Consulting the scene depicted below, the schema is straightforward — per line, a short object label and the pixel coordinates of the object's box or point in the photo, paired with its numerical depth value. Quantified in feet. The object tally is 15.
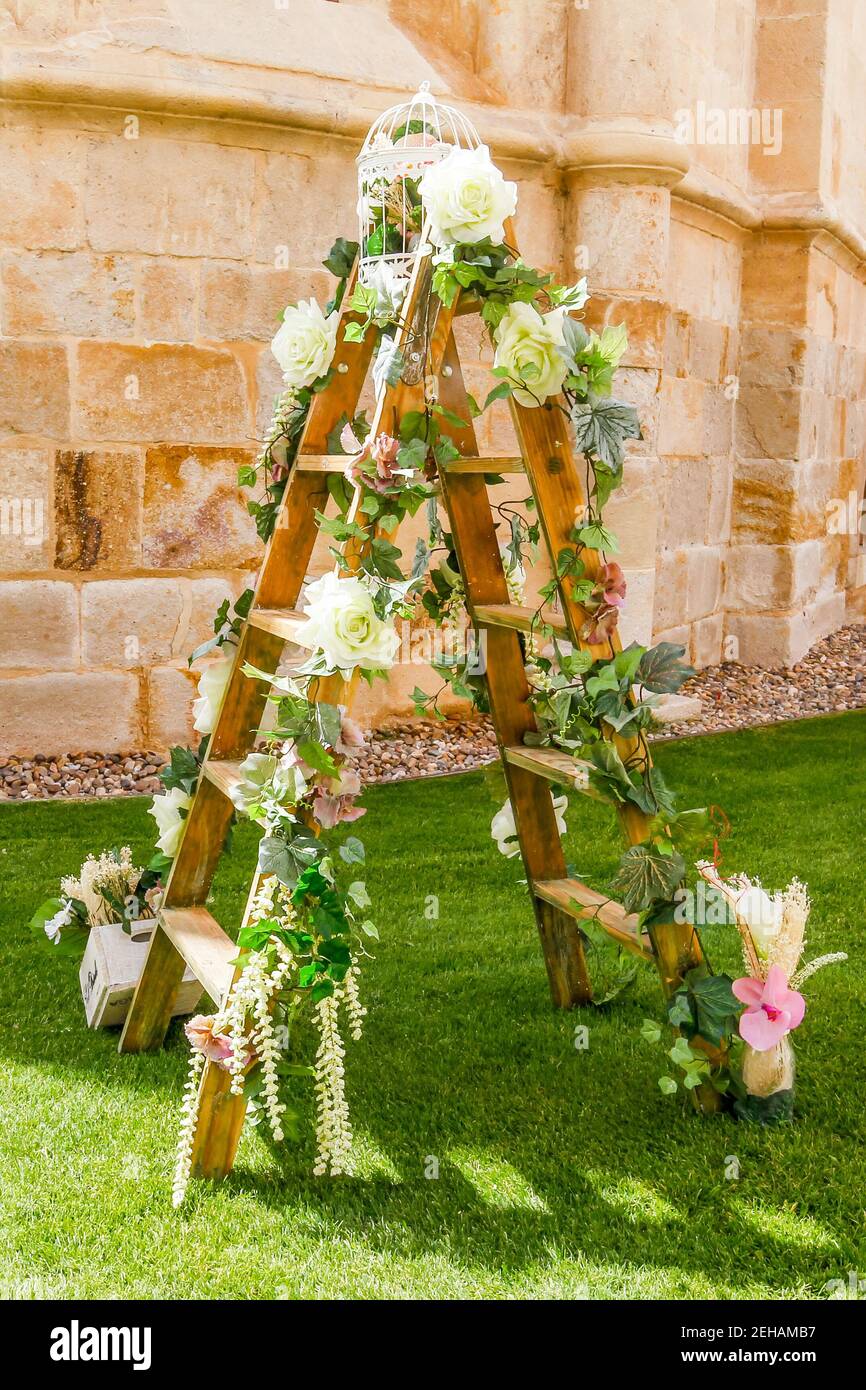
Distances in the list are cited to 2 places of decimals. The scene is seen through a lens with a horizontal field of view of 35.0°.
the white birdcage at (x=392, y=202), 7.89
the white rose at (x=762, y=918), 8.18
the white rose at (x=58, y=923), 10.14
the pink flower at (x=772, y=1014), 7.91
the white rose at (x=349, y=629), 6.93
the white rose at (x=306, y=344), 8.16
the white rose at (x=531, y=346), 7.53
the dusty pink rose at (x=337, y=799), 7.11
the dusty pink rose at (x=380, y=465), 7.29
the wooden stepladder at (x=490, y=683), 7.68
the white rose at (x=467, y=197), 7.15
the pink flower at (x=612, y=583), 7.82
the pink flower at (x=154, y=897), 9.63
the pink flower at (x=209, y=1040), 7.34
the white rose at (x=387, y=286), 7.63
